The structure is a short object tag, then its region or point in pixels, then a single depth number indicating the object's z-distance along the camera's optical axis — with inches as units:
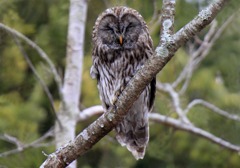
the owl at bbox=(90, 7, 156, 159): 404.2
